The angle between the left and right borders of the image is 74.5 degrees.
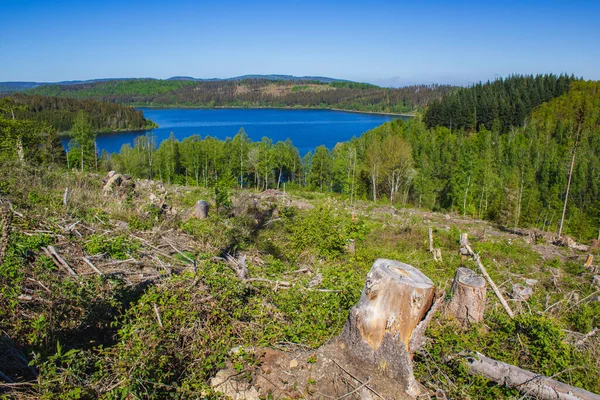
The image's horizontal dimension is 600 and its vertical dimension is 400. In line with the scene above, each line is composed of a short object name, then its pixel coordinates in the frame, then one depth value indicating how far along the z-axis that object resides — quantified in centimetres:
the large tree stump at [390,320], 365
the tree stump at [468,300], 518
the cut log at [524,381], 372
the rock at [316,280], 594
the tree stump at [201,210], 1048
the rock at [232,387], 370
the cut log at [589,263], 1257
